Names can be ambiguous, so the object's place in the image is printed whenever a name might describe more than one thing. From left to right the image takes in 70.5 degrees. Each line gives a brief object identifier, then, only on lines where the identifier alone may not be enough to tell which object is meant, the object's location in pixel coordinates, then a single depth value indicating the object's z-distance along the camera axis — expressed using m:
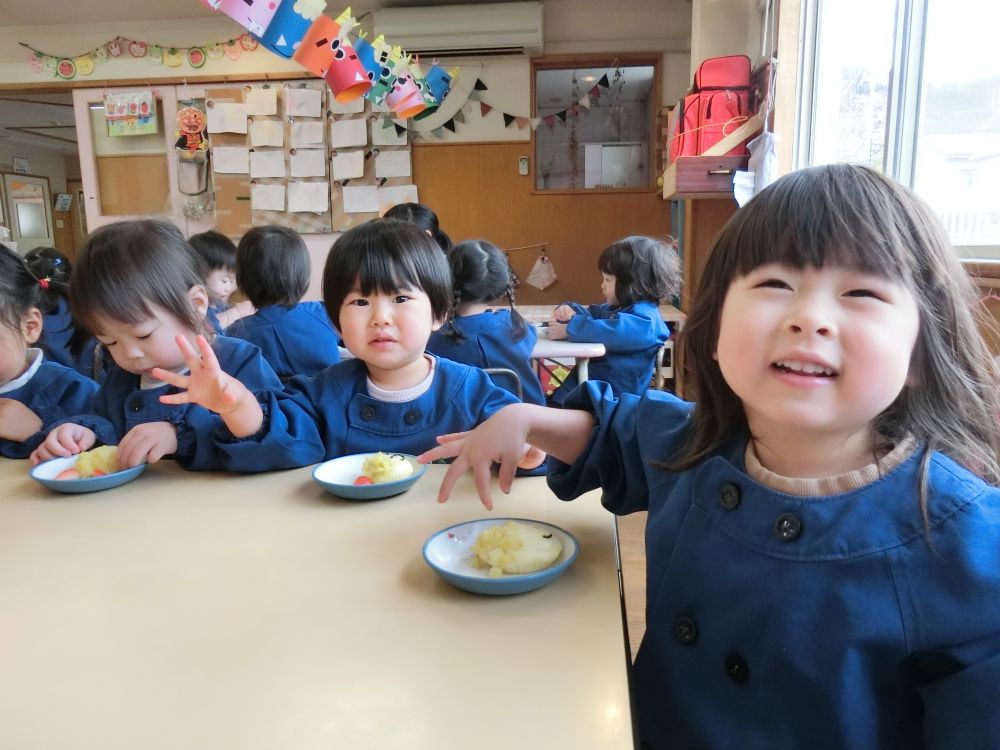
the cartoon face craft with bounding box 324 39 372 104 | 2.99
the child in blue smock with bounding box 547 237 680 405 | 2.90
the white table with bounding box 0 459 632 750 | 0.52
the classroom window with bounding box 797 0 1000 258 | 1.79
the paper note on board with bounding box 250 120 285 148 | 5.21
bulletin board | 5.14
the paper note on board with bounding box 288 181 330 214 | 5.25
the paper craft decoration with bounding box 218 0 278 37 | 2.61
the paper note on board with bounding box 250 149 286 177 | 5.26
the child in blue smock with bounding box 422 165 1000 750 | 0.60
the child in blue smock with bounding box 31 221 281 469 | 1.17
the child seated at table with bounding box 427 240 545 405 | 2.36
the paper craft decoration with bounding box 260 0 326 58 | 2.70
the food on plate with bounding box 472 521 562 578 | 0.72
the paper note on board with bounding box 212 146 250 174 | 5.27
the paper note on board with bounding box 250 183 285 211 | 5.29
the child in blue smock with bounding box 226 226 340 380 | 2.33
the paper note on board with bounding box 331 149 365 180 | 5.16
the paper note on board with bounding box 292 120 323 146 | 5.18
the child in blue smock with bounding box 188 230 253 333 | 3.04
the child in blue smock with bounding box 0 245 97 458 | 1.45
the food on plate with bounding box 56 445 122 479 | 1.10
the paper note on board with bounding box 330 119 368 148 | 5.13
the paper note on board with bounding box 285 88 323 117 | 5.13
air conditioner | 4.77
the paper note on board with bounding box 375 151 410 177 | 5.14
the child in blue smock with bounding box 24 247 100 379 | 1.78
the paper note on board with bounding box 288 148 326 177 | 5.21
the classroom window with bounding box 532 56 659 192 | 5.15
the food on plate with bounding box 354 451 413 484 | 1.02
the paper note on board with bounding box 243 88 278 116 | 5.17
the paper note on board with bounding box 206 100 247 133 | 5.20
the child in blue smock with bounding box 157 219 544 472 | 1.26
